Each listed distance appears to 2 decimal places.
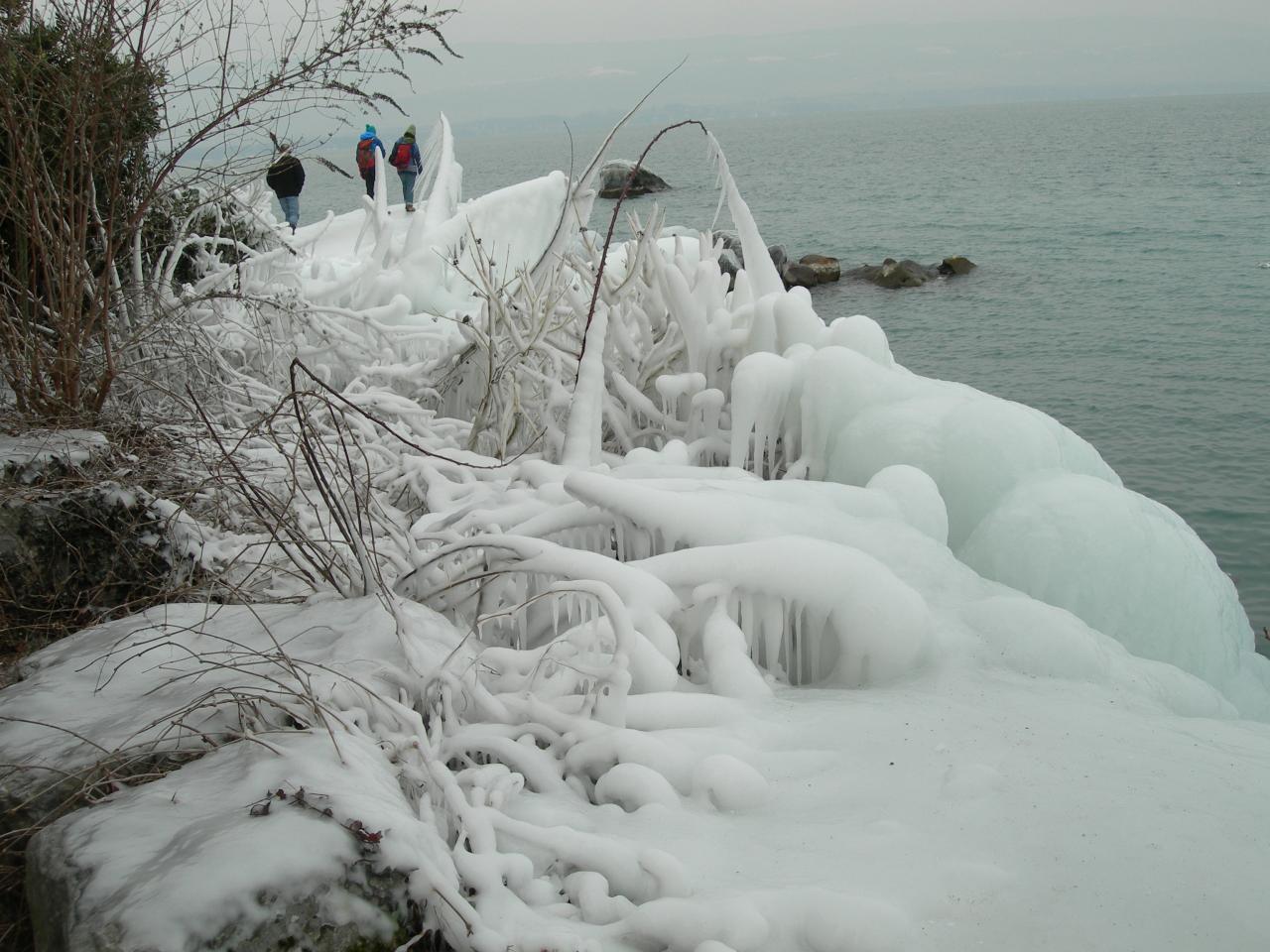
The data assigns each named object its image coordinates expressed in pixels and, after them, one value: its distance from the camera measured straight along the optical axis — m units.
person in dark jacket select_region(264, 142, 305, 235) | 12.50
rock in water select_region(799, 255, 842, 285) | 21.88
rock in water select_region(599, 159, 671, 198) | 32.83
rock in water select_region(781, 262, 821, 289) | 21.77
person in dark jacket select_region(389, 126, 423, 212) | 14.75
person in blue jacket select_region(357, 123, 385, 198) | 13.80
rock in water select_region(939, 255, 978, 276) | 21.86
